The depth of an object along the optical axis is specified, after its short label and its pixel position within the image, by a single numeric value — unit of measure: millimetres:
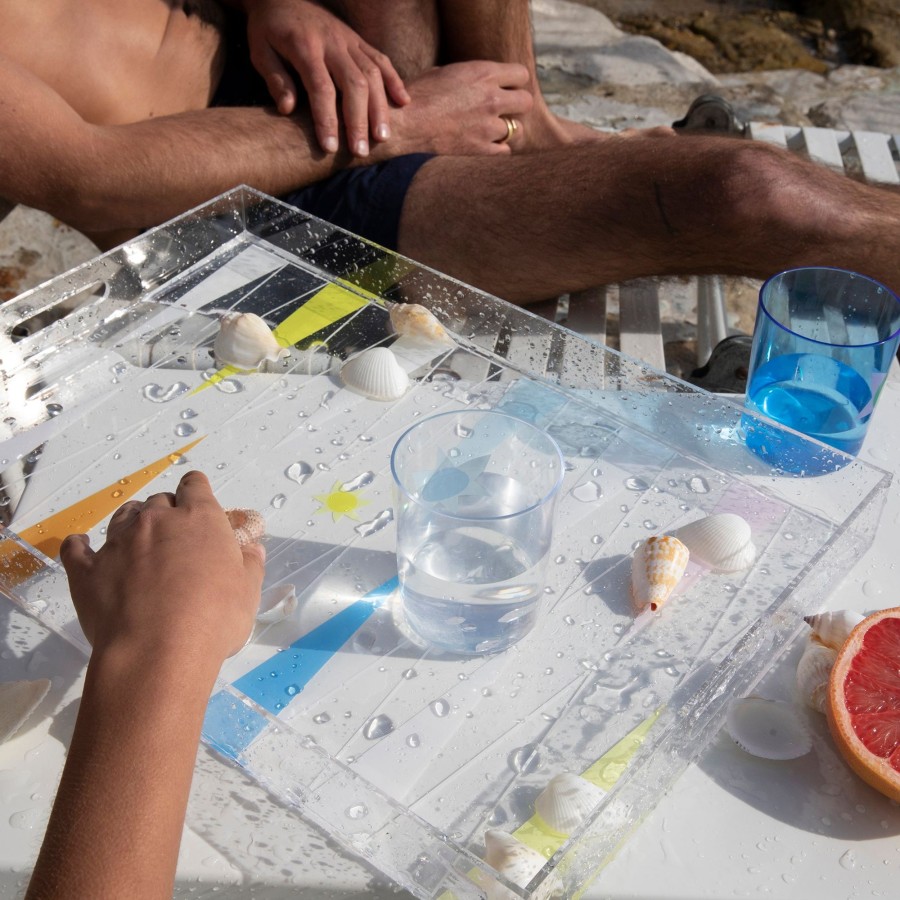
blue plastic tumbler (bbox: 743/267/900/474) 1034
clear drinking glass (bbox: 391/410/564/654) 806
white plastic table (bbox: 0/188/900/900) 675
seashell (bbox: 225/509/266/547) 882
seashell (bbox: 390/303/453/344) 1161
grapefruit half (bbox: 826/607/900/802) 717
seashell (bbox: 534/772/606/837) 674
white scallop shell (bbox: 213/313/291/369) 1129
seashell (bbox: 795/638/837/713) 788
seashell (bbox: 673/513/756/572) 893
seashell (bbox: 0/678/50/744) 741
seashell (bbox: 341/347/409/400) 1089
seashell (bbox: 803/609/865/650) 817
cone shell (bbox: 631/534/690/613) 849
